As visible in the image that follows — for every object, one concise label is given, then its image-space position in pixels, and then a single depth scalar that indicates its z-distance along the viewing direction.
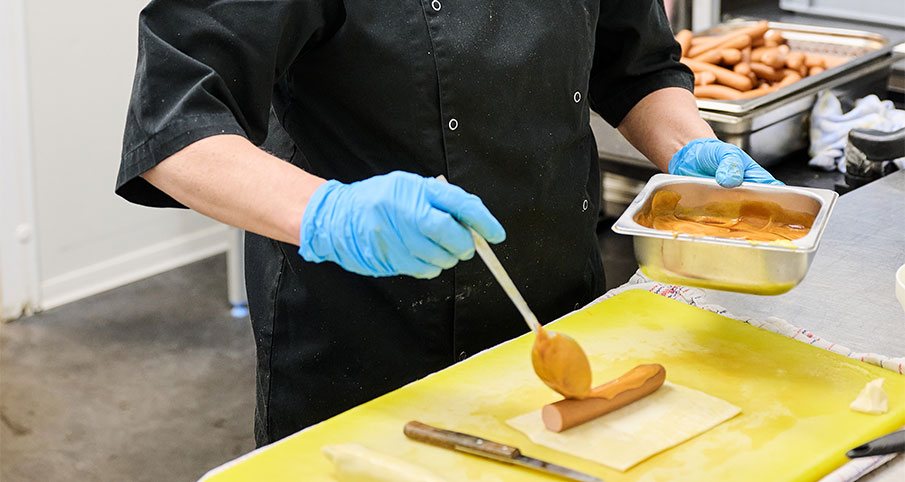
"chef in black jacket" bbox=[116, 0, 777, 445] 1.22
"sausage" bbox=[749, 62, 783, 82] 2.53
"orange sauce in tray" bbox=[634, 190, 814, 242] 1.41
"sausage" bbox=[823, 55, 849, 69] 2.54
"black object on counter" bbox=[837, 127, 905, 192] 2.14
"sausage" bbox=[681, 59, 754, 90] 2.43
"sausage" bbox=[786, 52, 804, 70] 2.54
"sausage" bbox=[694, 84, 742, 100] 2.35
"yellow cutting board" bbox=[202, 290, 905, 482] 1.13
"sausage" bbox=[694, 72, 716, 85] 2.45
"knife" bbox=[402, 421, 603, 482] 1.11
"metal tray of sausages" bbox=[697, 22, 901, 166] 2.25
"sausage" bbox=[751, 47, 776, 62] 2.60
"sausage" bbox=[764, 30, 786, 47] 2.71
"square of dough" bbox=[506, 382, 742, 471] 1.15
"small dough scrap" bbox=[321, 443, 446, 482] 1.07
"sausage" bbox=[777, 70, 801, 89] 2.48
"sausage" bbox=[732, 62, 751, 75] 2.51
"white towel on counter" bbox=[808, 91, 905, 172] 2.29
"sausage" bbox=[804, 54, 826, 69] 2.54
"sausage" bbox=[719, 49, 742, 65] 2.57
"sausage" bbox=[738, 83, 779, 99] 2.36
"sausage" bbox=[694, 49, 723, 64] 2.60
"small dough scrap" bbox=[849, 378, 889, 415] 1.24
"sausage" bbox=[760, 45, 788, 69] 2.55
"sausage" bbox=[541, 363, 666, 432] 1.19
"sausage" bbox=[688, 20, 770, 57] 2.63
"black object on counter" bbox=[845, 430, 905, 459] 1.15
